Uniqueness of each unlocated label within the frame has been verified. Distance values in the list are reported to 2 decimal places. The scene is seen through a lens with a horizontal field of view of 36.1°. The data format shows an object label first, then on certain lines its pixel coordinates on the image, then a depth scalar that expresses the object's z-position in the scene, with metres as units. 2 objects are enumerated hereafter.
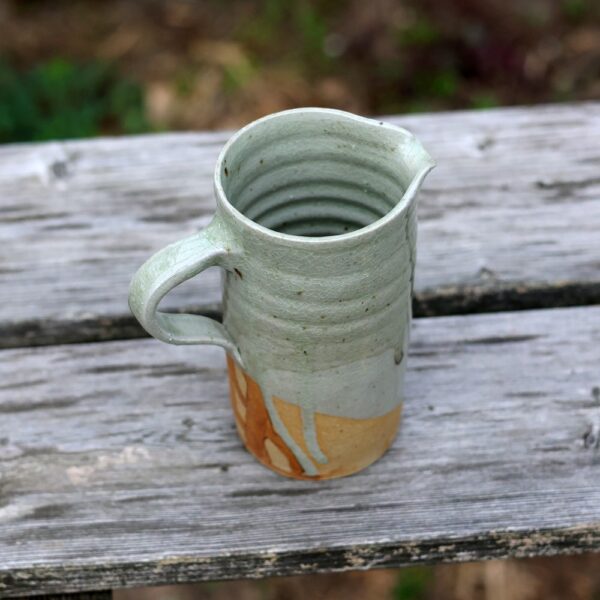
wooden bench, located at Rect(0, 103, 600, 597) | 0.95
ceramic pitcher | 0.81
